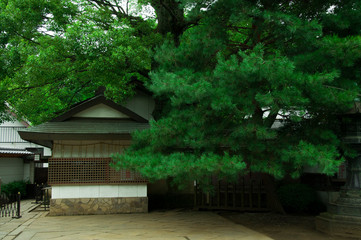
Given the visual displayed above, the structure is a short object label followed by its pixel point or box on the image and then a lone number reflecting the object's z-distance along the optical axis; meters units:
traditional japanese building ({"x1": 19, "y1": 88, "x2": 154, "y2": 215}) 12.03
